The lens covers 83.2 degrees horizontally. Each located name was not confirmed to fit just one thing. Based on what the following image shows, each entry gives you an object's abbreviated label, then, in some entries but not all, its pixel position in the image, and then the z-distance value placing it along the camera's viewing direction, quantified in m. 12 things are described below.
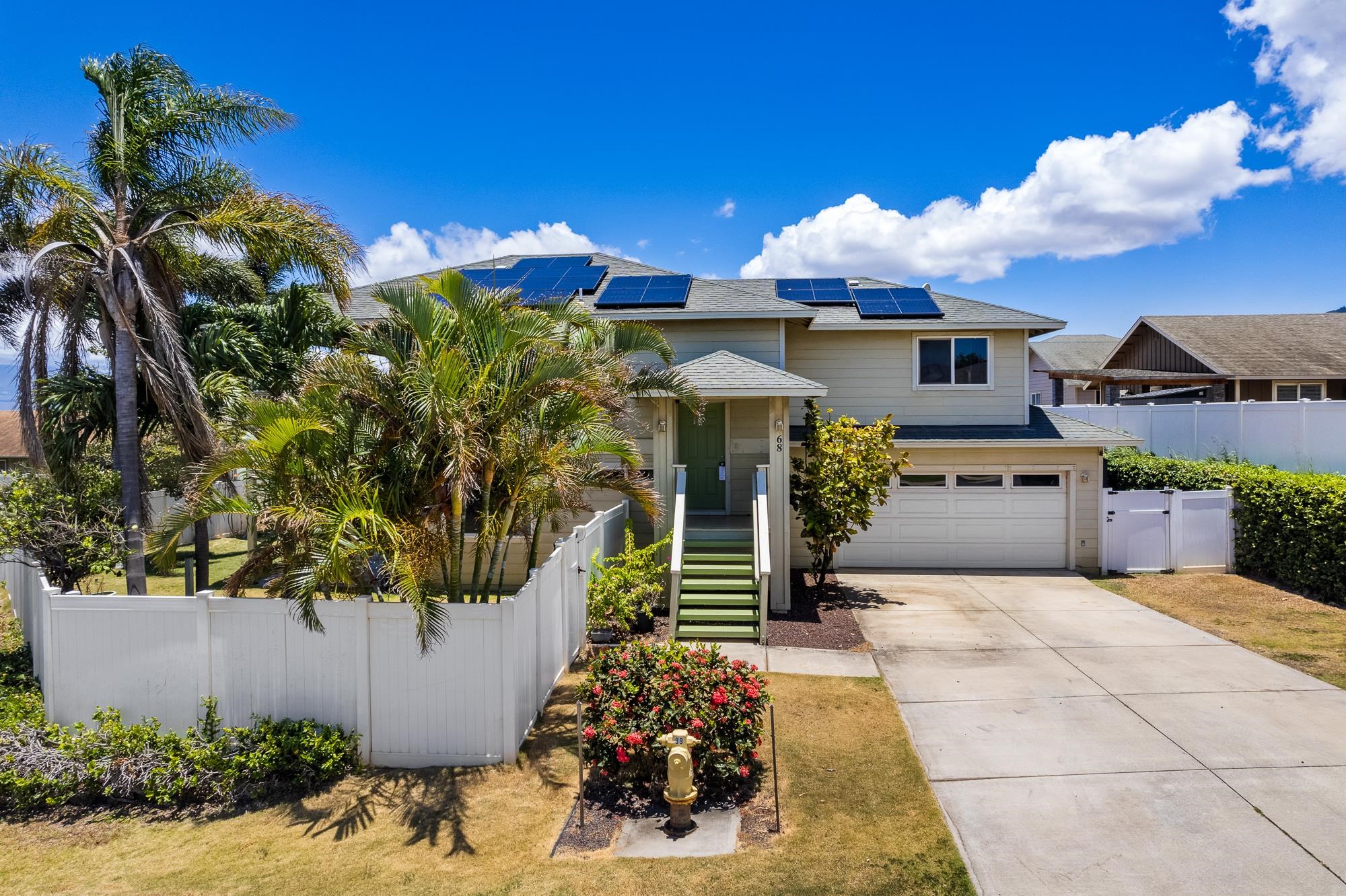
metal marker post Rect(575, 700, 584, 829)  5.60
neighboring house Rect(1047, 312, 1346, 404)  21.45
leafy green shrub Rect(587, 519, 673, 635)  10.05
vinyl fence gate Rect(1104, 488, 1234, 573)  14.09
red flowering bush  5.82
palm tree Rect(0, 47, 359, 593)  8.50
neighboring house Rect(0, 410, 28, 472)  27.28
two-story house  14.03
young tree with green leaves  11.94
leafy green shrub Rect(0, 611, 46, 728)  7.18
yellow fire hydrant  5.32
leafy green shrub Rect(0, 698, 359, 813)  5.90
